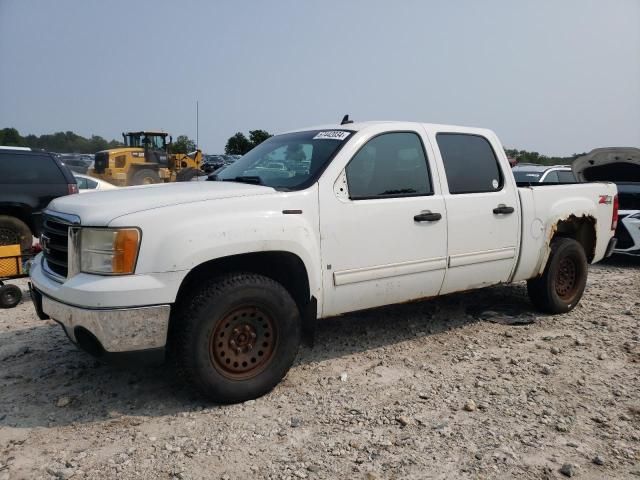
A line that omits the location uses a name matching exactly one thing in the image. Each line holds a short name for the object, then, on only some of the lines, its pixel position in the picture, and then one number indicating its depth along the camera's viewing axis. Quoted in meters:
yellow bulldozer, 21.09
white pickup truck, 3.06
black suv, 7.64
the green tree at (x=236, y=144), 47.41
